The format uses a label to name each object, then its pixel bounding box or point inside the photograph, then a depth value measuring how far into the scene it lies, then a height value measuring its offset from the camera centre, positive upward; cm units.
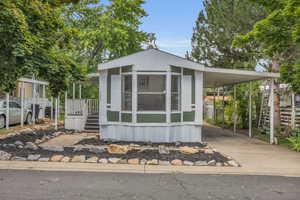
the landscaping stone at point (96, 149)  712 -120
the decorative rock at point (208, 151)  748 -131
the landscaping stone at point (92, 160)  634 -131
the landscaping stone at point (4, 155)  645 -123
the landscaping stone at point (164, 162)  621 -134
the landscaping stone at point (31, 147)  739 -118
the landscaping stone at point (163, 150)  718 -125
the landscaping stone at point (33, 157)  638 -125
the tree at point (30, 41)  620 +159
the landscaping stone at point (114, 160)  632 -131
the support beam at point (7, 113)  1198 -40
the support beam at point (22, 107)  1288 -12
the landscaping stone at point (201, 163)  623 -135
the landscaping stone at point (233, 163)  622 -137
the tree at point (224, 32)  1399 +428
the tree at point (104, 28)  1928 +577
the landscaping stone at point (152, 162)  623 -133
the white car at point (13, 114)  1224 -46
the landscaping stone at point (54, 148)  728 -119
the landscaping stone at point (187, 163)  623 -135
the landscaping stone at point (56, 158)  635 -127
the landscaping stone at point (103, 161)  630 -132
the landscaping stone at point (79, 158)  638 -128
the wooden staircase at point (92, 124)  1263 -92
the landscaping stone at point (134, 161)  628 -132
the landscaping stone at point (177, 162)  623 -134
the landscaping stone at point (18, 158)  641 -128
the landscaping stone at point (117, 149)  708 -119
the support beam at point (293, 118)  1106 -53
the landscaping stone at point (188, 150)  728 -126
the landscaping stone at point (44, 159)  633 -129
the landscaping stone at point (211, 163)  624 -135
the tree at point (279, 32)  809 +245
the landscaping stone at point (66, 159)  636 -129
